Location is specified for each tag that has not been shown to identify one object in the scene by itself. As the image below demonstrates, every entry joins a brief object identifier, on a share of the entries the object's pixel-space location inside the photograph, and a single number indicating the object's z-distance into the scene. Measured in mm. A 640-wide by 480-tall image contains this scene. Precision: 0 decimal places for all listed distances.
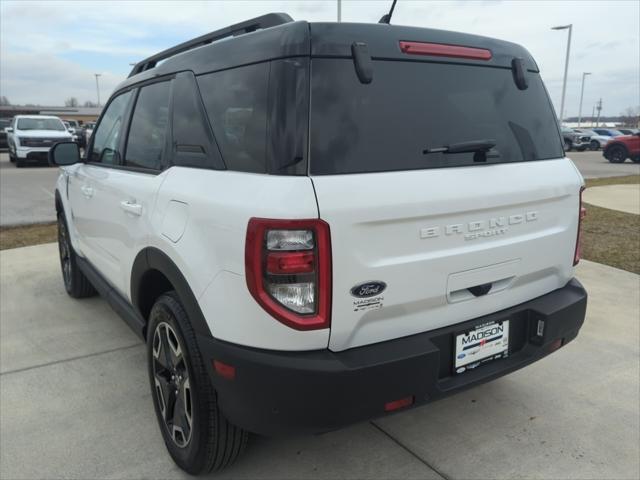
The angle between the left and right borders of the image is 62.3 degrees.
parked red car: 22594
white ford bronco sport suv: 1884
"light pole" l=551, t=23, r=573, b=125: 34906
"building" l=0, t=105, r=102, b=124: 71938
